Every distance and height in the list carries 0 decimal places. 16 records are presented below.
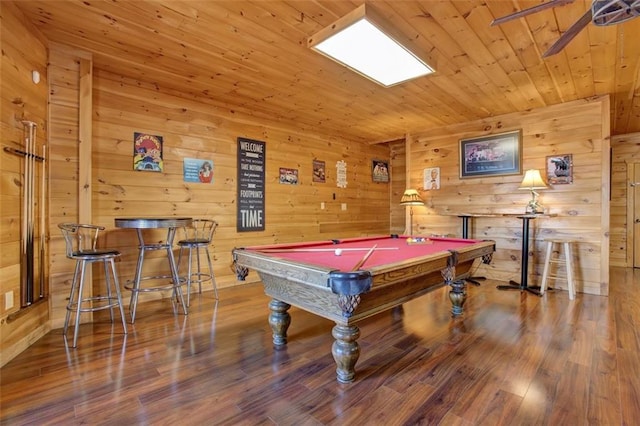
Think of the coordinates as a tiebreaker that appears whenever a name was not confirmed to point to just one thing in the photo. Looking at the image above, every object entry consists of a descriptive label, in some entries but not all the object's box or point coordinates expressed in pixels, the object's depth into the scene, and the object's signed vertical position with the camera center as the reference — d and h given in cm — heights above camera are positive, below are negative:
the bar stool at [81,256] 237 -34
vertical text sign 423 +38
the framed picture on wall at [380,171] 632 +86
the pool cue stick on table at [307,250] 233 -30
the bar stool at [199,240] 339 -31
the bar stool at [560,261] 356 -60
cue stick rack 228 -6
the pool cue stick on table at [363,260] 166 -29
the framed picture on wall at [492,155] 433 +84
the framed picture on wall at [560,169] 392 +56
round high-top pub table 268 -32
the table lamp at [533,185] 384 +34
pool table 160 -37
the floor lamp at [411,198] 495 +23
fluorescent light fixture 210 +123
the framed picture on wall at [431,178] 511 +57
